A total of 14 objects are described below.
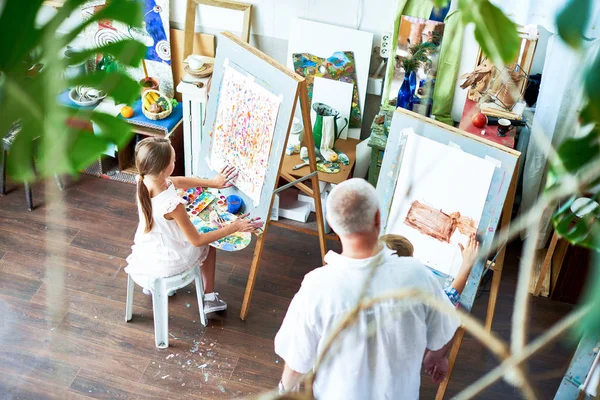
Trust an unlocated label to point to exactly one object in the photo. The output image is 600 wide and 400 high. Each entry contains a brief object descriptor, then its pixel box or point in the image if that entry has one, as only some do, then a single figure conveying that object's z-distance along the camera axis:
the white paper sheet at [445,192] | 2.42
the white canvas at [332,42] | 3.47
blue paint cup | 2.96
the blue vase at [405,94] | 3.28
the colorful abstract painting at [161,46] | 3.66
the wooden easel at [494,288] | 2.39
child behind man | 2.19
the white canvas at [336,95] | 3.56
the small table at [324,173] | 3.27
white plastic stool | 2.79
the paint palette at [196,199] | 2.98
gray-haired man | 1.73
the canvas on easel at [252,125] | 2.70
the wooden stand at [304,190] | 2.62
